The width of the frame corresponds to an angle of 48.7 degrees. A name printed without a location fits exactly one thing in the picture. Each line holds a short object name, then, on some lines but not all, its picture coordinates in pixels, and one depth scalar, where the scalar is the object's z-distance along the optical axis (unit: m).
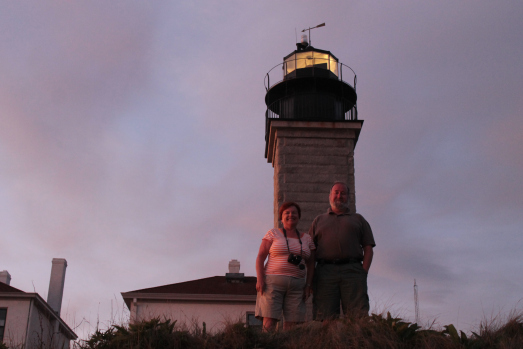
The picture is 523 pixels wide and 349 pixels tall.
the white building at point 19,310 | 16.17
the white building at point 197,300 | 16.47
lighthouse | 11.74
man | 5.58
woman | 5.55
